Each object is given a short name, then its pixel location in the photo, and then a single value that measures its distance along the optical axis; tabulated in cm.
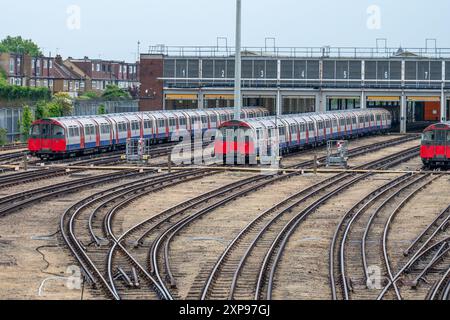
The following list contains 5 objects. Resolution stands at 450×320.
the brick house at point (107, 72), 13262
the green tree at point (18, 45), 15701
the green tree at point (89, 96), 11547
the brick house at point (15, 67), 11356
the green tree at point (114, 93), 11925
